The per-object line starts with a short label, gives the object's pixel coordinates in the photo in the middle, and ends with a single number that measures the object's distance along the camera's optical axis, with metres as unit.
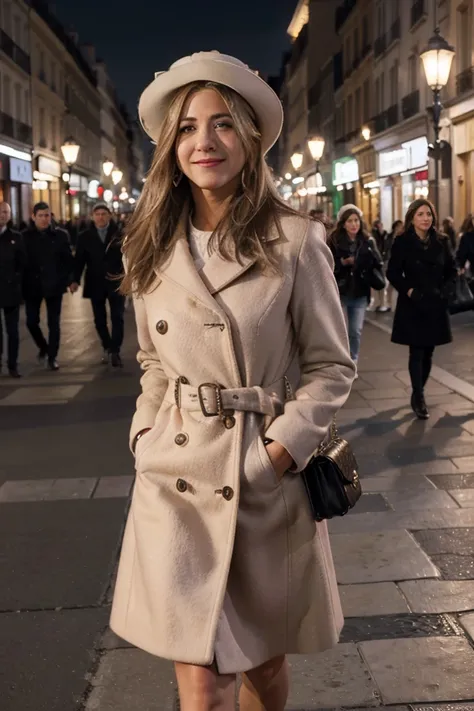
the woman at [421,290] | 8.64
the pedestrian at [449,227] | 18.14
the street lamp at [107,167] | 38.90
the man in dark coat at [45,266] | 12.16
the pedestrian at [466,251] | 15.48
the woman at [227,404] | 2.43
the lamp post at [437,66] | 16.52
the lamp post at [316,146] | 28.33
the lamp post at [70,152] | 27.34
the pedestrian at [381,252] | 18.65
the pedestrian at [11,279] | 11.53
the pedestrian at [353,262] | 10.63
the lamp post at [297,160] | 34.47
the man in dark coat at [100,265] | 12.16
